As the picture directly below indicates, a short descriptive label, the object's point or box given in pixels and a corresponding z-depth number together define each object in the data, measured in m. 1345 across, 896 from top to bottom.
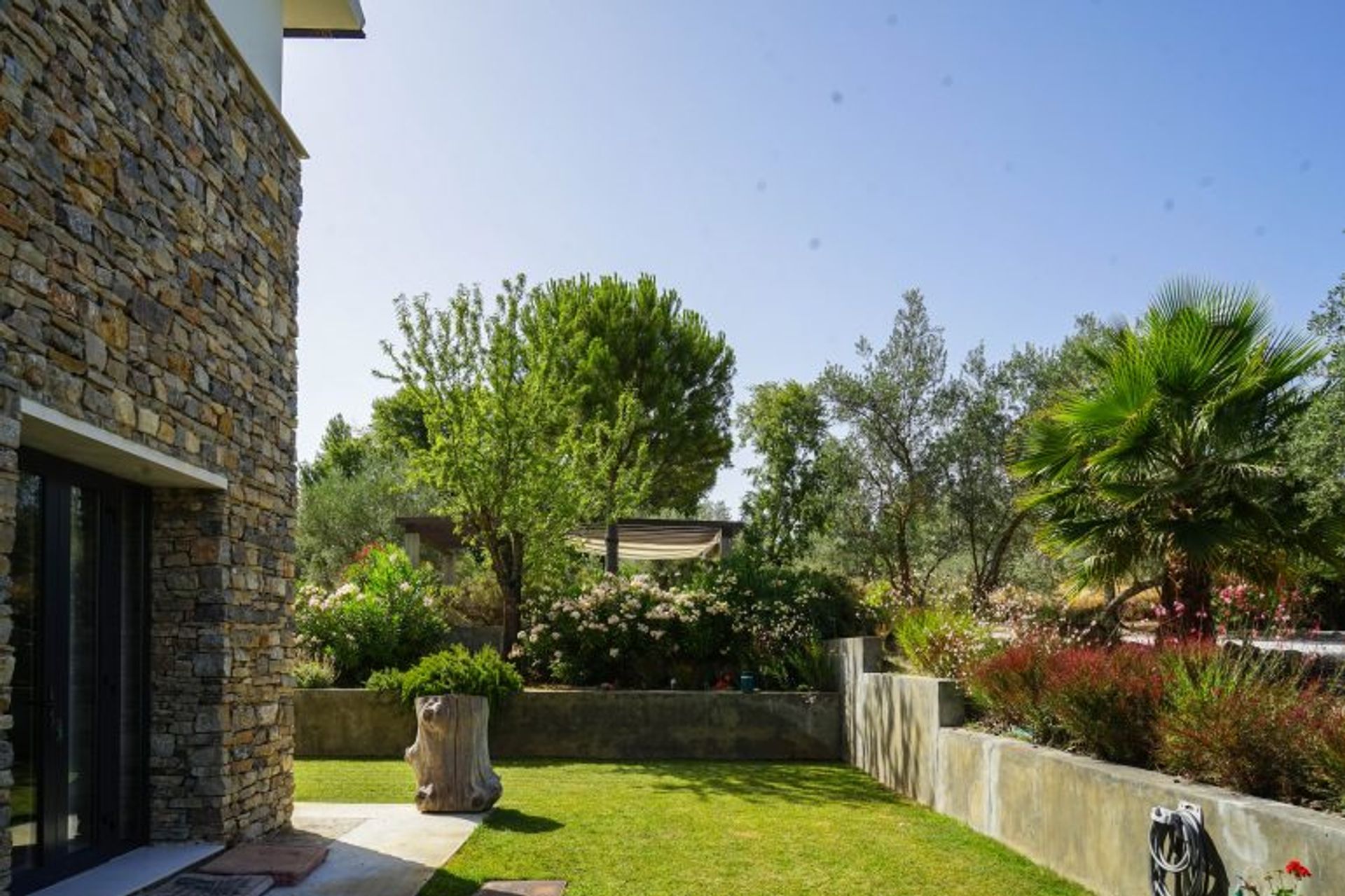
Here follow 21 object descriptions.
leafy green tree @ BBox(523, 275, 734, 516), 27.52
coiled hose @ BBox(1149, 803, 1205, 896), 5.23
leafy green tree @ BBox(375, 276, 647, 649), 15.98
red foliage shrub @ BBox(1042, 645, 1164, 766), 6.68
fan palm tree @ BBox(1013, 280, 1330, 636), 9.25
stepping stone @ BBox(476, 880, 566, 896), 6.70
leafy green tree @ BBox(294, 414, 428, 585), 32.50
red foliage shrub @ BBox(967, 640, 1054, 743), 8.04
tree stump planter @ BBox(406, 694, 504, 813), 9.30
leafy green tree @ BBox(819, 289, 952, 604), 22.16
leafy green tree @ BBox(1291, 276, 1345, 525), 9.86
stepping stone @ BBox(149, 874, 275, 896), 6.23
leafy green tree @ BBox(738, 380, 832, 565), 27.11
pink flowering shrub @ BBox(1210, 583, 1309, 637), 9.52
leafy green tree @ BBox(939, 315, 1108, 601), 21.86
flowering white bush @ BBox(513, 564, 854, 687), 14.85
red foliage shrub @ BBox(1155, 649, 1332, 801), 5.28
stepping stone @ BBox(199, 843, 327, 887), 6.77
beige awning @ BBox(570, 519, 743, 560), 22.42
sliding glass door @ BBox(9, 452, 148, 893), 6.01
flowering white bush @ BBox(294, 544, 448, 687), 14.53
